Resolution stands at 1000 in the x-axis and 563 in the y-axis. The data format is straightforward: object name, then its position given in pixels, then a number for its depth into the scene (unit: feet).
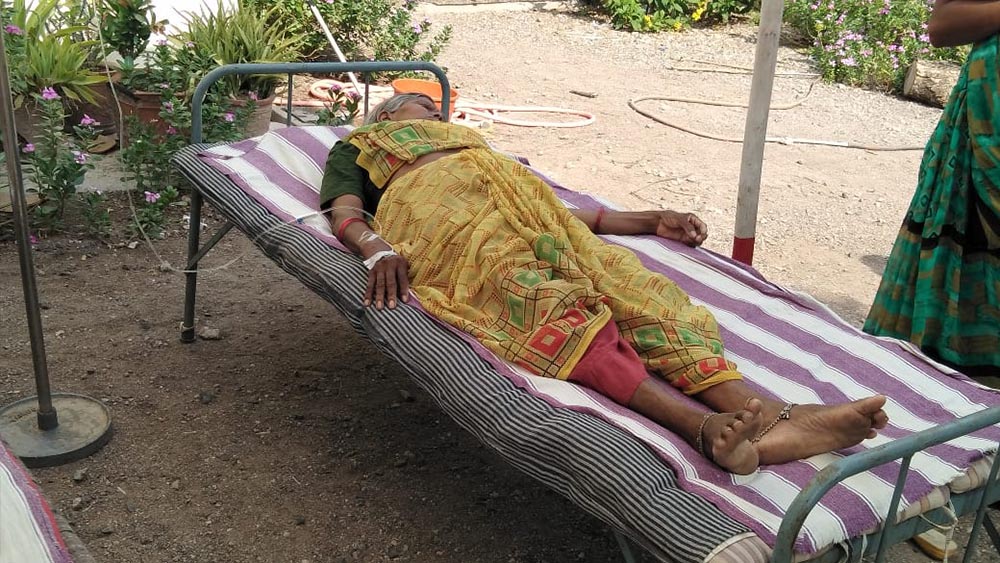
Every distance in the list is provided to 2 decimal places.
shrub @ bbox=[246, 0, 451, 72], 22.49
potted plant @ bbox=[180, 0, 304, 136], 16.11
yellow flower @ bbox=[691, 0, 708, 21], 33.17
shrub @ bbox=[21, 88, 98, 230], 13.39
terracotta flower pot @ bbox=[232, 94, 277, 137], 16.37
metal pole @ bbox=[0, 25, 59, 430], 8.31
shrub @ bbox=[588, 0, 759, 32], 32.09
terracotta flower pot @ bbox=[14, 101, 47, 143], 15.12
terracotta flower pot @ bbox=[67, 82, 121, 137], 16.25
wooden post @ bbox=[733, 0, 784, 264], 10.43
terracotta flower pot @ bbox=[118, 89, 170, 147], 15.67
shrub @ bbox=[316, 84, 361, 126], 15.75
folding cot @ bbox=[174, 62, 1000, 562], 5.73
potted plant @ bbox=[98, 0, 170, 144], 15.57
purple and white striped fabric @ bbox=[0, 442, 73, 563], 4.77
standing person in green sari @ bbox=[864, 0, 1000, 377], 8.38
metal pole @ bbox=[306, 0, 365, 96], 19.96
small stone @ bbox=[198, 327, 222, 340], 11.77
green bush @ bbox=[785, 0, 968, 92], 26.53
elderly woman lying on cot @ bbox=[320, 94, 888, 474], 6.74
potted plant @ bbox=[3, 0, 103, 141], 14.71
